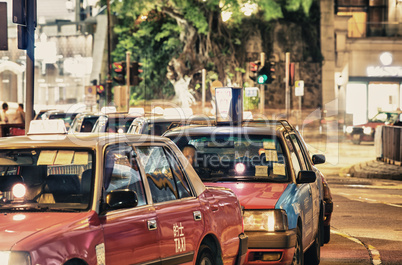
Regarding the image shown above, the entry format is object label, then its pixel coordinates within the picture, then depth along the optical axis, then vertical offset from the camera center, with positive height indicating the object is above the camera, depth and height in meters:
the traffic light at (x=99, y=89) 48.88 +0.99
